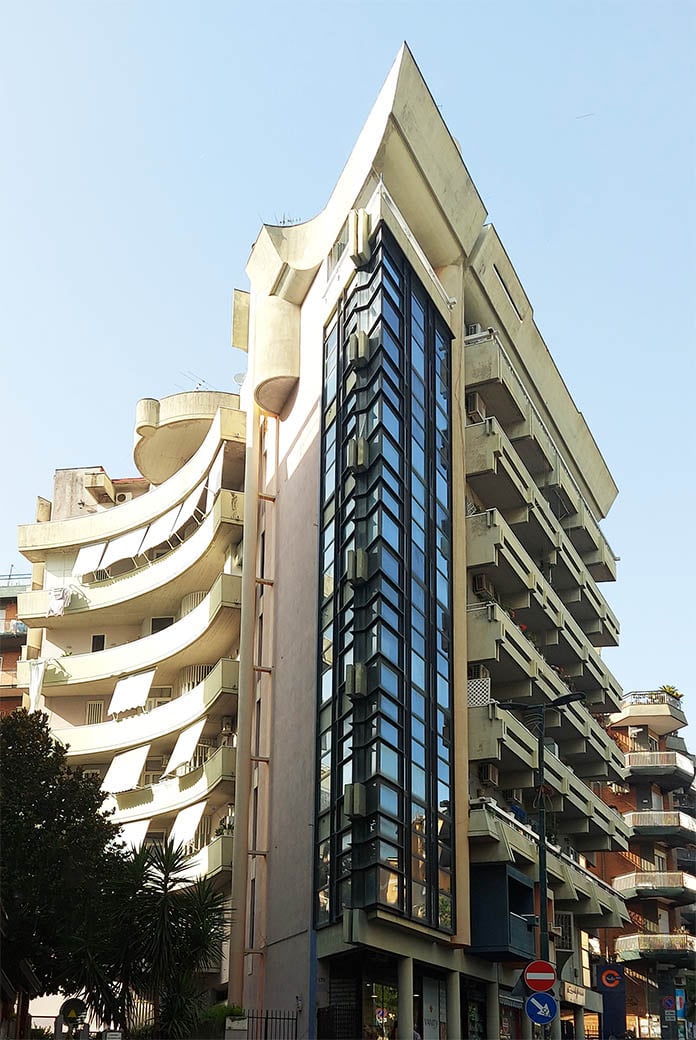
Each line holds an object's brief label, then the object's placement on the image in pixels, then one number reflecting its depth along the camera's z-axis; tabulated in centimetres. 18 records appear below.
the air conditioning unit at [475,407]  3888
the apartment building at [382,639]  2970
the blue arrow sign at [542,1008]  2208
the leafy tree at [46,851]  3083
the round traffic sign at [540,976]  2317
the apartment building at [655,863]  6044
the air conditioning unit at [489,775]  3672
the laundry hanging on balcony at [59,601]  5275
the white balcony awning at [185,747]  4312
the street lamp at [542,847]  2644
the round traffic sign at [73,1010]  2700
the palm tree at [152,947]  2705
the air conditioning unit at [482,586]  3822
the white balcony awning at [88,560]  5434
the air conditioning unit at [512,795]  3919
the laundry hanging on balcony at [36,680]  5188
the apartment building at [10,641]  6266
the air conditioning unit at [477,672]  3591
